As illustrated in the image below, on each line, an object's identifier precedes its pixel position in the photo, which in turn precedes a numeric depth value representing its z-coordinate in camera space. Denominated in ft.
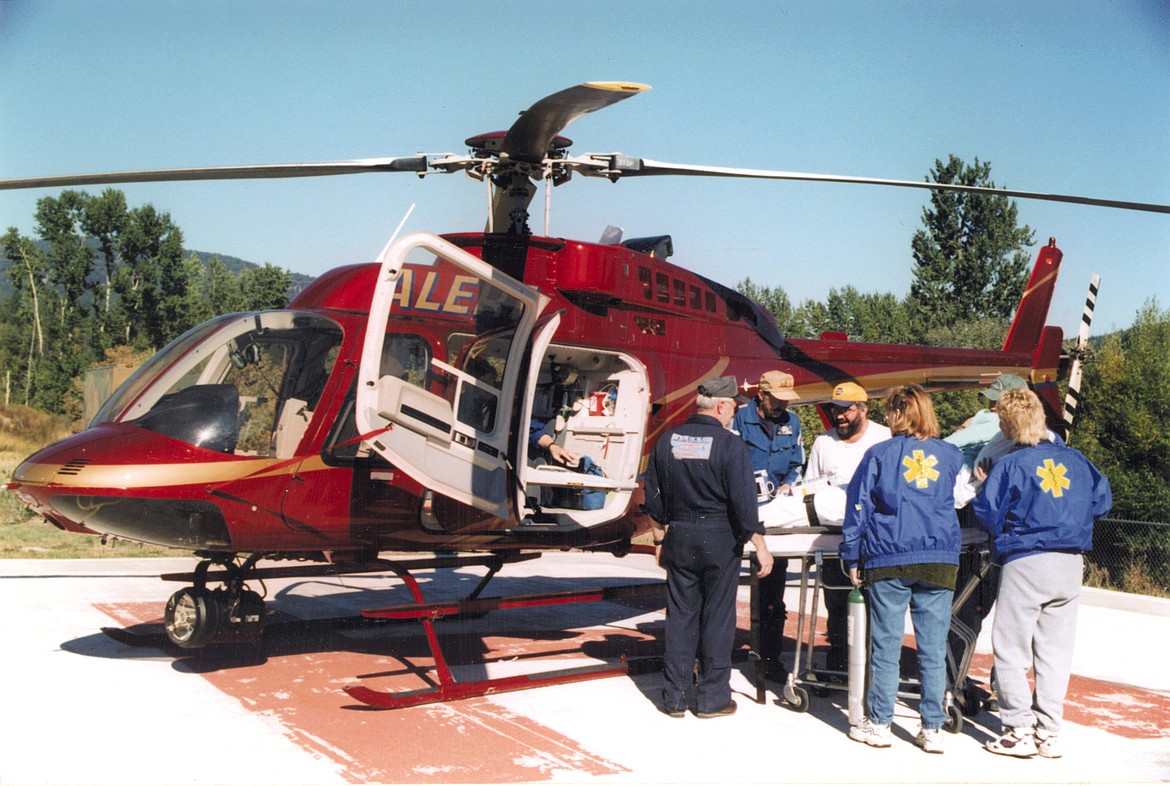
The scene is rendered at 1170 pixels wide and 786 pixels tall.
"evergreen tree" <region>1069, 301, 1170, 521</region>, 78.33
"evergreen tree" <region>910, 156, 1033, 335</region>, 167.40
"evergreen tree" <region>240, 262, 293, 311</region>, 163.73
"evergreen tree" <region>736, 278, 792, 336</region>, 207.92
